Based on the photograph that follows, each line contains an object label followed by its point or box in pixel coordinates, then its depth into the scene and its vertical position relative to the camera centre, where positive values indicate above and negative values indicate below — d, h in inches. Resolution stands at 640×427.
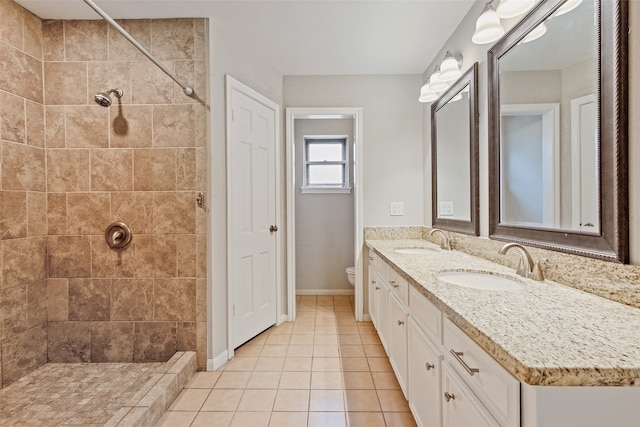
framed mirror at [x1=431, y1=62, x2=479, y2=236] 73.5 +15.8
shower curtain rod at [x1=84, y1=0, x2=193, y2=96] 48.2 +33.7
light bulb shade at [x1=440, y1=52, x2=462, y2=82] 78.6 +38.4
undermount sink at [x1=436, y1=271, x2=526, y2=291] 50.9 -13.1
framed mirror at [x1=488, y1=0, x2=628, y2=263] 37.3 +12.7
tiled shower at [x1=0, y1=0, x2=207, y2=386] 80.2 +5.7
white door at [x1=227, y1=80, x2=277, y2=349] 88.6 -0.7
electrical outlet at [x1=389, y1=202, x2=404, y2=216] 113.1 -0.2
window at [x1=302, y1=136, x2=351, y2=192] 154.7 +25.7
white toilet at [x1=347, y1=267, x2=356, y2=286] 120.0 -27.7
